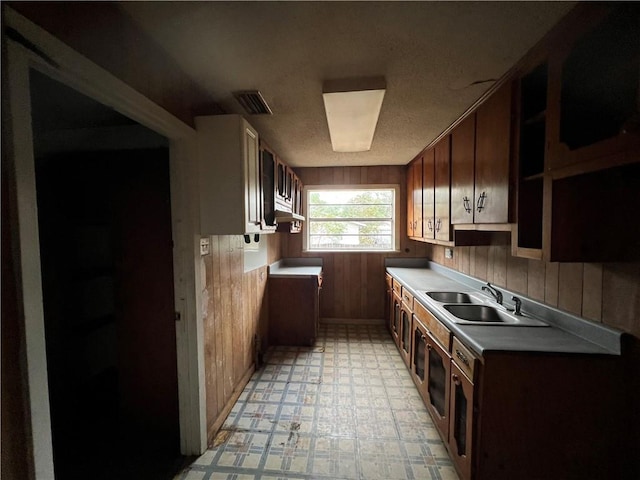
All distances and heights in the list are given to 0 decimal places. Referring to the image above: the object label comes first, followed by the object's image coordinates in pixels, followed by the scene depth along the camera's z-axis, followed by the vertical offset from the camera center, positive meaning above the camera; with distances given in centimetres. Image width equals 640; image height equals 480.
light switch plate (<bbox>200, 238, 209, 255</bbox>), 162 -10
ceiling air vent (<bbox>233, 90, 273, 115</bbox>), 167 +87
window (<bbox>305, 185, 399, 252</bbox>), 395 +14
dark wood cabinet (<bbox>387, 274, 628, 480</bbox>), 114 -85
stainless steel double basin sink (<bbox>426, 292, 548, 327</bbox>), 158 -61
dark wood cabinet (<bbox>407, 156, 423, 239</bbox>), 302 +36
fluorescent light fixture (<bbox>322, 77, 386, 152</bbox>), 154 +82
